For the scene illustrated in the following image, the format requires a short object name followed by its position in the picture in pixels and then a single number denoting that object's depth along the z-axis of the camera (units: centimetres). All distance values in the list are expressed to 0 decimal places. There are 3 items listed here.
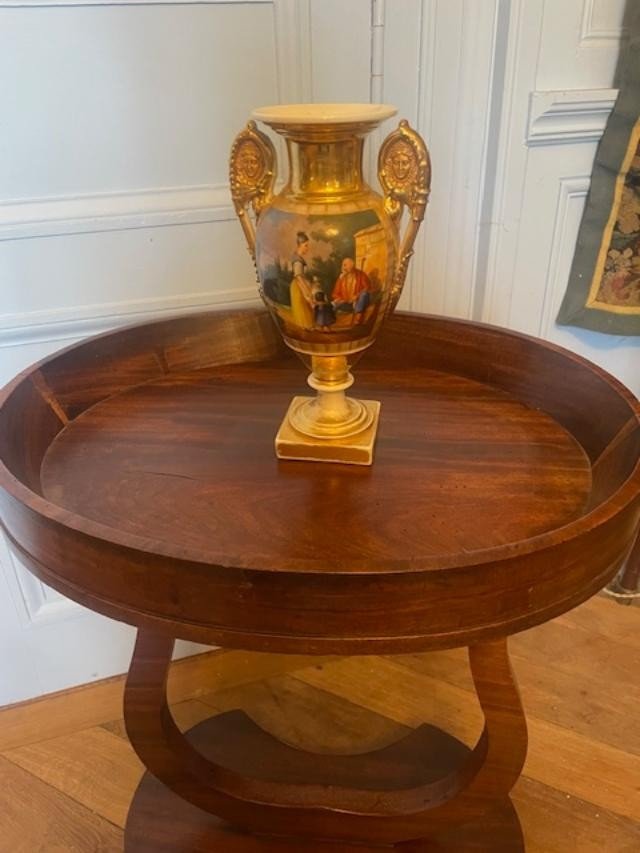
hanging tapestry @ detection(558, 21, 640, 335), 106
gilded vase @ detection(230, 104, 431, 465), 64
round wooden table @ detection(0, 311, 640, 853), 56
